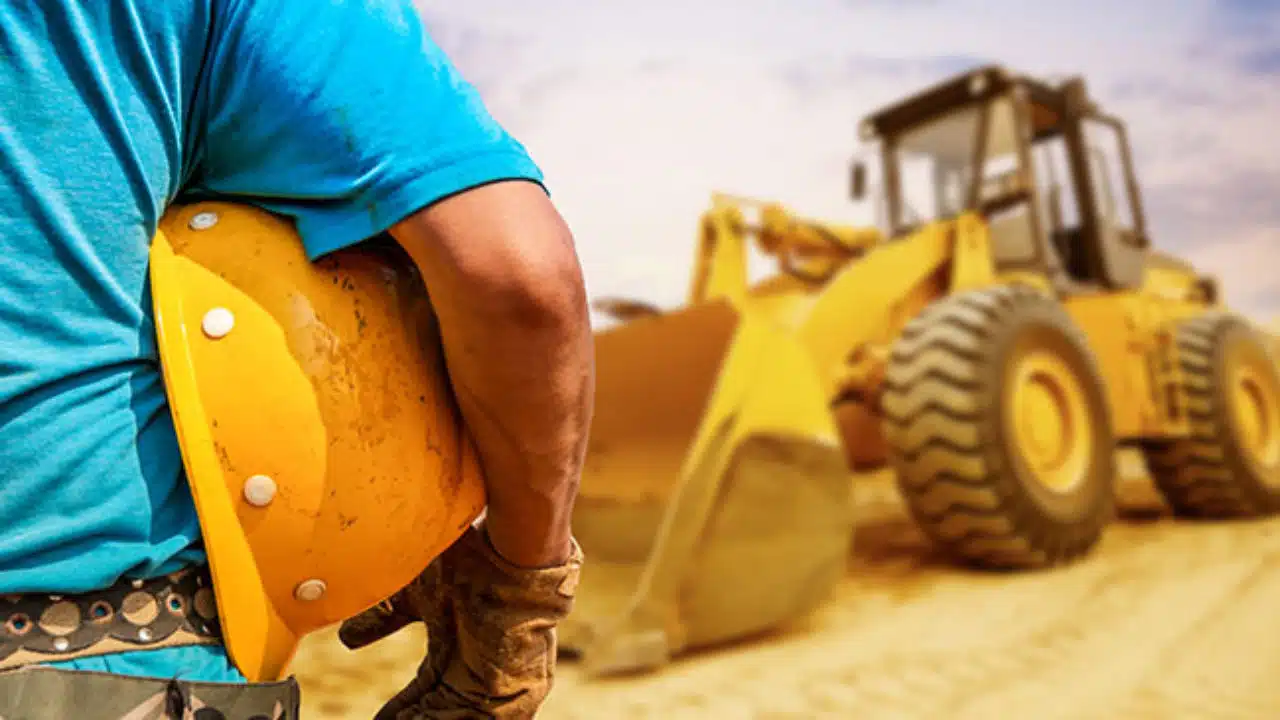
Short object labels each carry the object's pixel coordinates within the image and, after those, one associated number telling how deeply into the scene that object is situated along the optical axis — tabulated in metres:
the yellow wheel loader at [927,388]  3.23
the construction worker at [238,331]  0.65
